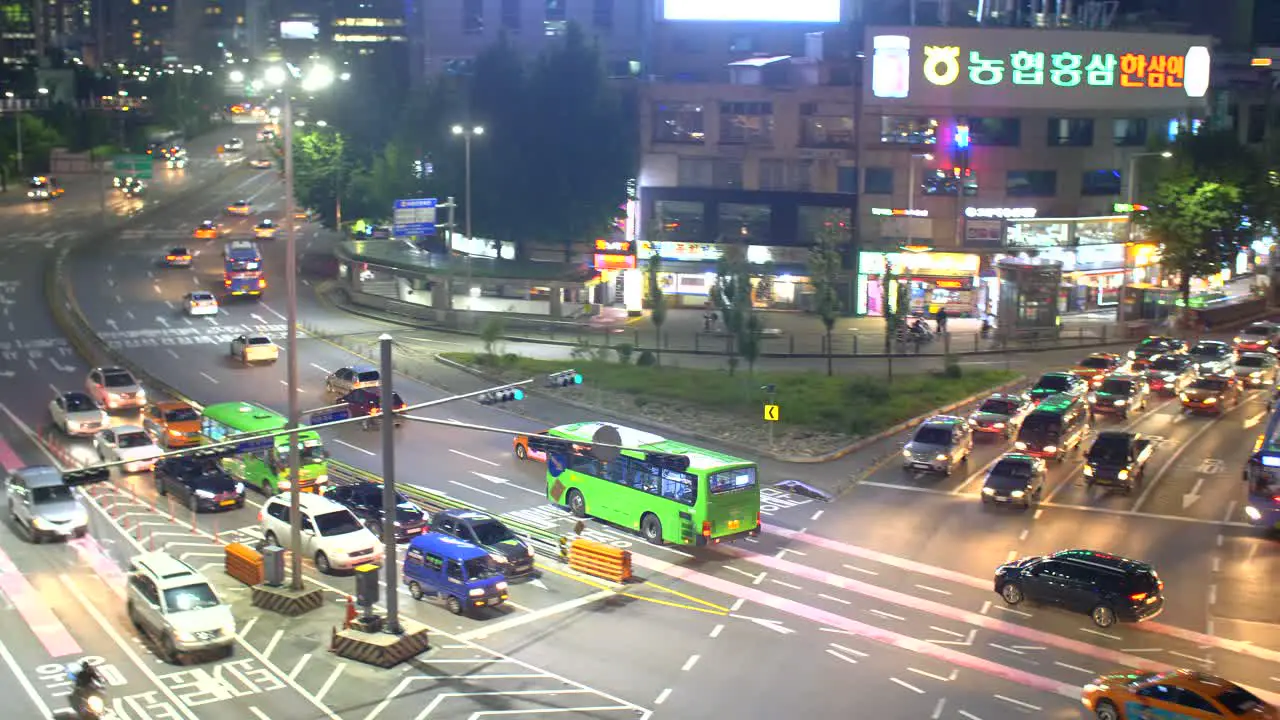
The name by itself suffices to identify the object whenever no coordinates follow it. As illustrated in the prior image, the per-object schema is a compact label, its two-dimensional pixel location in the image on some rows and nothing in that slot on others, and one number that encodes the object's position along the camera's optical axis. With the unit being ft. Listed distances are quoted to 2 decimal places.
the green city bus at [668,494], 118.52
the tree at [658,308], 213.66
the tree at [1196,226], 254.27
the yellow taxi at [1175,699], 78.74
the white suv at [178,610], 94.02
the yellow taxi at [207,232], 335.06
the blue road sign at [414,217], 232.32
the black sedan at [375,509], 121.80
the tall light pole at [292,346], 106.83
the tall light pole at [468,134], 234.99
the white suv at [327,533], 114.73
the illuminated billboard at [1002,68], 257.75
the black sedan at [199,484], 131.64
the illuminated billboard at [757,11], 305.94
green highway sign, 333.42
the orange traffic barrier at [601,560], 111.45
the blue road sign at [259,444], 95.38
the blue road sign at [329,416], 156.87
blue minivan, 104.01
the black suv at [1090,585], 102.01
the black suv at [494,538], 111.65
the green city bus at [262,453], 136.67
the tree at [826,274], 202.18
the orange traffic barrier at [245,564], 110.22
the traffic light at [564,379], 100.63
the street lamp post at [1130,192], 248.32
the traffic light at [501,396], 96.22
